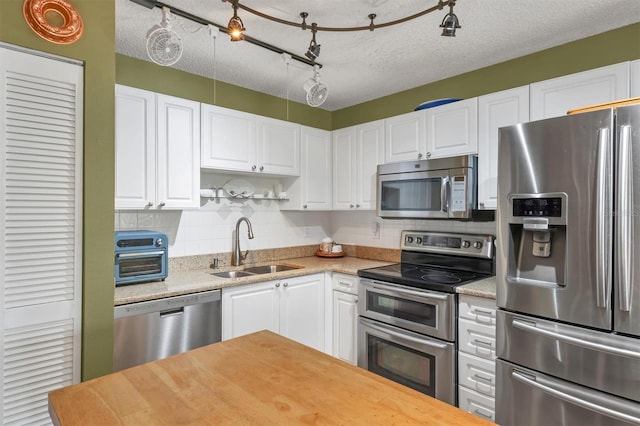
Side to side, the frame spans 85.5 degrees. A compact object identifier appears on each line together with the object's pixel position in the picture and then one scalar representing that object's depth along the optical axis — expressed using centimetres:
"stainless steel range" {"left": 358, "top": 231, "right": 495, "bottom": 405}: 220
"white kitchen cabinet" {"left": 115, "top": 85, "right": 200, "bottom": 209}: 220
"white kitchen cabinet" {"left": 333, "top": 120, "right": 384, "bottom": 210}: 310
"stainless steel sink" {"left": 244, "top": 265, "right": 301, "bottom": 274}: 305
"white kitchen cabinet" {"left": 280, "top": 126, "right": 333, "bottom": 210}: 329
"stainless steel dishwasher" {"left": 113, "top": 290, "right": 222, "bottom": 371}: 193
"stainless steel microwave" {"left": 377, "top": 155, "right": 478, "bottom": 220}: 242
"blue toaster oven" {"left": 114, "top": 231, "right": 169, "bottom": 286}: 212
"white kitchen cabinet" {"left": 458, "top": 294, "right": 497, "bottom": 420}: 199
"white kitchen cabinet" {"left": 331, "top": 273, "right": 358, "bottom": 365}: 282
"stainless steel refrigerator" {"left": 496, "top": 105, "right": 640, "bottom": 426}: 146
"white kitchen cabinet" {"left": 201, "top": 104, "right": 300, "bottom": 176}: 264
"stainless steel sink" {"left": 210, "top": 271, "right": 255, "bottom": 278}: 272
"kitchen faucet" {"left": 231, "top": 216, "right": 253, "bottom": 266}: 303
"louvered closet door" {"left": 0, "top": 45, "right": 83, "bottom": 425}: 142
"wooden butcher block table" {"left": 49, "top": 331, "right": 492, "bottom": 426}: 84
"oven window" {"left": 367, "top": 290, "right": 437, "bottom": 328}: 228
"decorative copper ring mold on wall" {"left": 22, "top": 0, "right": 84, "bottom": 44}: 144
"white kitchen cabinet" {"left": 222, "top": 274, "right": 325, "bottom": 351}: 242
